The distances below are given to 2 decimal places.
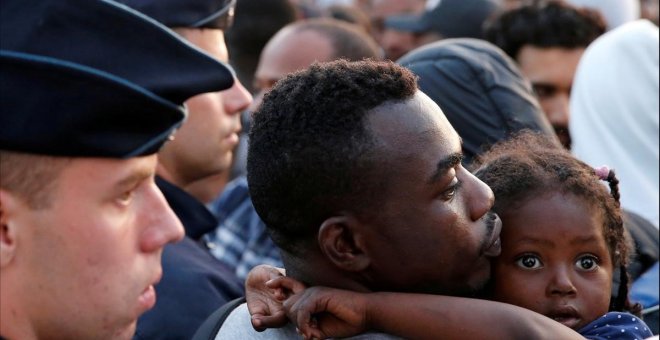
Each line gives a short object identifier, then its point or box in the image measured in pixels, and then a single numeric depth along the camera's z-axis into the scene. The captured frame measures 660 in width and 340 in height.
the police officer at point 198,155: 3.21
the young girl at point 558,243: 2.49
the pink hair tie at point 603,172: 2.71
